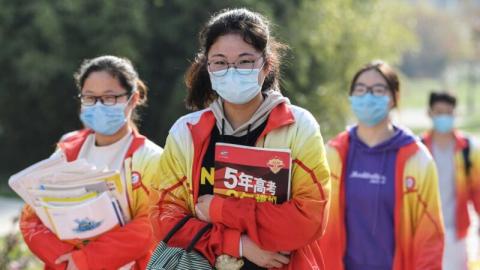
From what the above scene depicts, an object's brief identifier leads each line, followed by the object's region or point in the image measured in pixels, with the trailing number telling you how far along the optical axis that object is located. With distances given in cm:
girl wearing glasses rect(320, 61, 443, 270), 903
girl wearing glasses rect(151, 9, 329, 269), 605
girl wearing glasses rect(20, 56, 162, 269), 796
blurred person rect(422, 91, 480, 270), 1256
